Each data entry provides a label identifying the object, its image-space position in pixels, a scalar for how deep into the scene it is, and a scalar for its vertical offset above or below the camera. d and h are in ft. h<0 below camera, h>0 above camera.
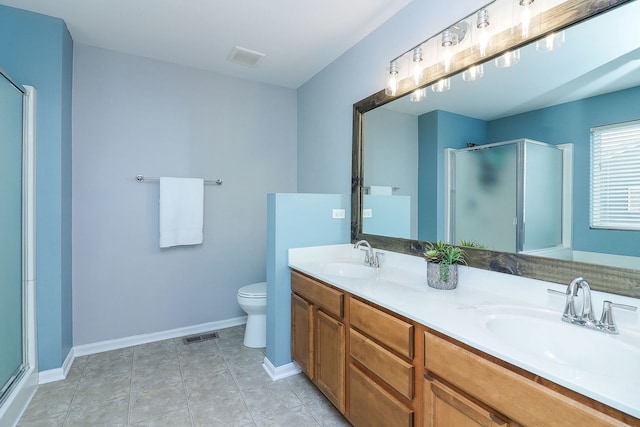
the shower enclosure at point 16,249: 5.66 -0.80
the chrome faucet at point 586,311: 3.28 -1.10
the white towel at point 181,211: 8.74 -0.03
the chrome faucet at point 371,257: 6.78 -1.02
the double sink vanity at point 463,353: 2.56 -1.50
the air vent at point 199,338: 8.91 -3.73
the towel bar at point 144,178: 8.57 +0.88
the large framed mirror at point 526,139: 3.63 +1.11
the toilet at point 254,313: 8.32 -2.80
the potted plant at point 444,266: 5.05 -0.90
